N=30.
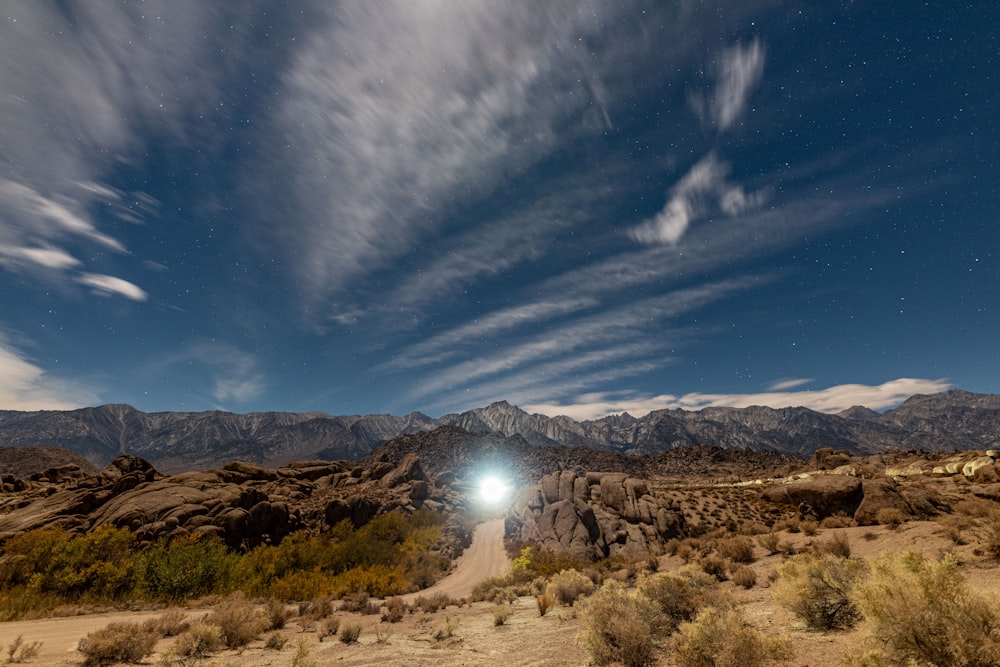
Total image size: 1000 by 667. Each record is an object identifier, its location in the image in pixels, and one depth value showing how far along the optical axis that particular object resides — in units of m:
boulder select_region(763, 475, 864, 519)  25.02
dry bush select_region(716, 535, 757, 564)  17.48
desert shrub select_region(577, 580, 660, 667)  7.89
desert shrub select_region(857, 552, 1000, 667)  4.84
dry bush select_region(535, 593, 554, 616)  14.96
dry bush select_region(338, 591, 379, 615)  20.52
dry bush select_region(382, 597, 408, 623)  17.48
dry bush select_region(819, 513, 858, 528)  21.09
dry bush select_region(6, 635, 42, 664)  10.06
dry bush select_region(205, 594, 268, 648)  12.28
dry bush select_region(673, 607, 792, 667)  6.29
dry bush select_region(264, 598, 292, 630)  15.45
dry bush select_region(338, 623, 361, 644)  13.27
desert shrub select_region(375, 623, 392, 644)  12.99
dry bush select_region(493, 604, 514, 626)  14.43
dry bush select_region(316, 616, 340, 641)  14.15
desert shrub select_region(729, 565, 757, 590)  13.61
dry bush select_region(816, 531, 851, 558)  14.79
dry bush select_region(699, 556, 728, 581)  15.36
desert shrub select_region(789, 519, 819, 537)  20.45
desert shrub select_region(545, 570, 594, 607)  16.06
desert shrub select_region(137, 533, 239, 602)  22.23
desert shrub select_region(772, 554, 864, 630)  8.08
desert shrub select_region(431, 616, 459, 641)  13.34
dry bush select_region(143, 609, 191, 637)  12.73
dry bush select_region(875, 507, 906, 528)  18.22
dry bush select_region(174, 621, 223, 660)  10.62
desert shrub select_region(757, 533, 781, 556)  17.62
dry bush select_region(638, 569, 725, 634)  9.90
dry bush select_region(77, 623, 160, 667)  9.95
